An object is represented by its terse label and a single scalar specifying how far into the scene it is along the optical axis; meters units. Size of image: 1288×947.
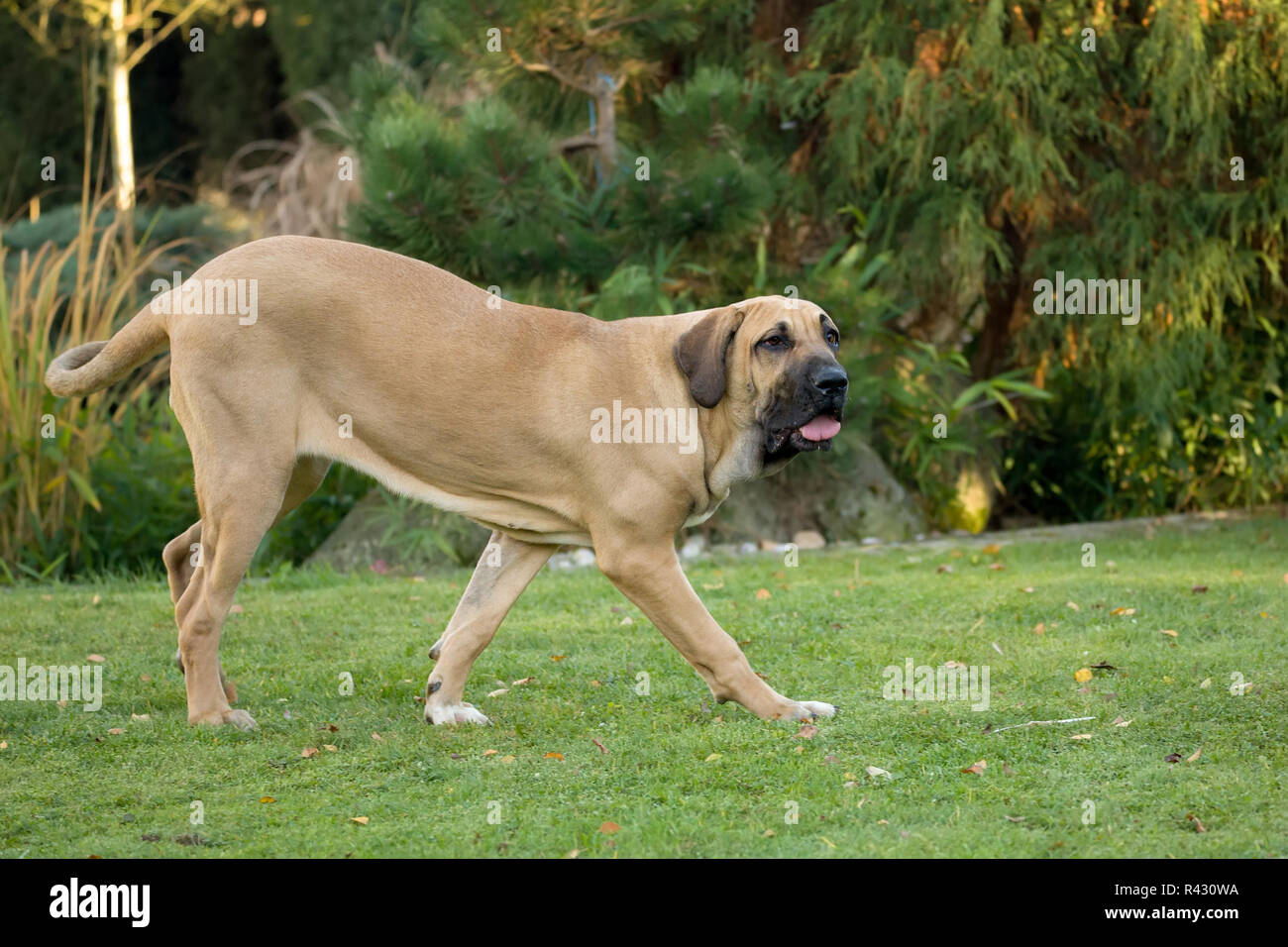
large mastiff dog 5.10
